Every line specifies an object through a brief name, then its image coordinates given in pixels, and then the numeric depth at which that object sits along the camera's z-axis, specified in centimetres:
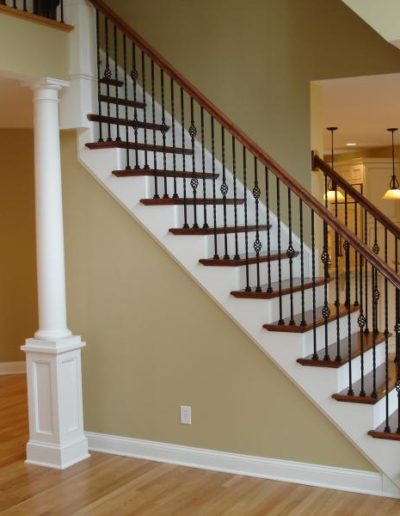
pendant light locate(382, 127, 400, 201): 916
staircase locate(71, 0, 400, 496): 467
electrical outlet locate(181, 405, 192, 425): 523
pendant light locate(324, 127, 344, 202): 829
